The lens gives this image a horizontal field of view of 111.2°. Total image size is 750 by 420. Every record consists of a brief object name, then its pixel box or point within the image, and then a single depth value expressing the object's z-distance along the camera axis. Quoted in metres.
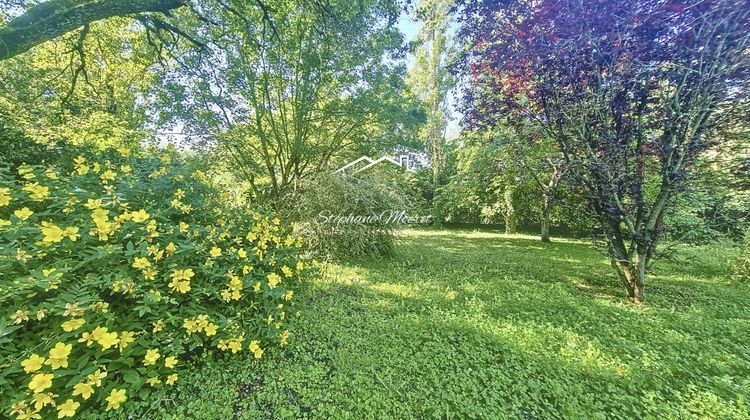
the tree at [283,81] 5.05
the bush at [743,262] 3.98
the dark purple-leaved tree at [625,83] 2.72
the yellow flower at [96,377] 1.18
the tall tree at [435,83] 12.24
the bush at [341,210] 4.66
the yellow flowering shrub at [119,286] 1.15
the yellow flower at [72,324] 1.13
